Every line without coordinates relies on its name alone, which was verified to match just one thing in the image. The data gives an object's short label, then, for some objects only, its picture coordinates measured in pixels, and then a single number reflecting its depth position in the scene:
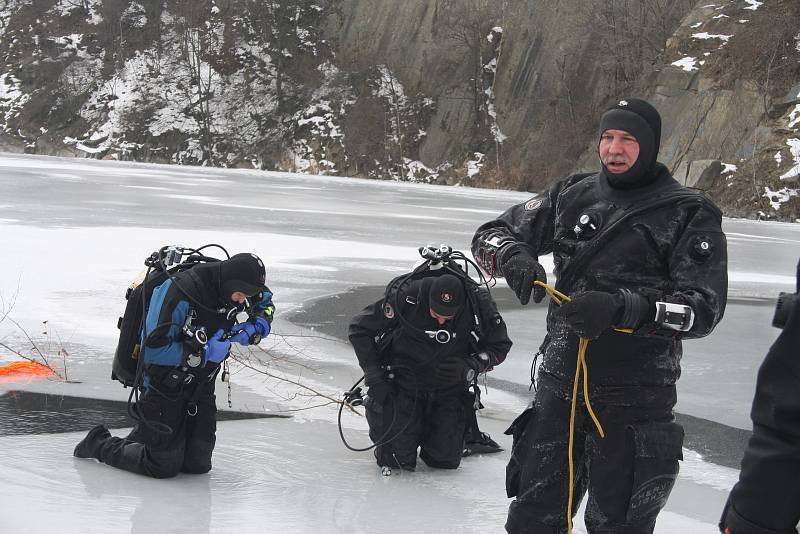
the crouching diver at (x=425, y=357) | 4.23
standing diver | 2.54
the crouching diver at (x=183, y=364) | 3.88
